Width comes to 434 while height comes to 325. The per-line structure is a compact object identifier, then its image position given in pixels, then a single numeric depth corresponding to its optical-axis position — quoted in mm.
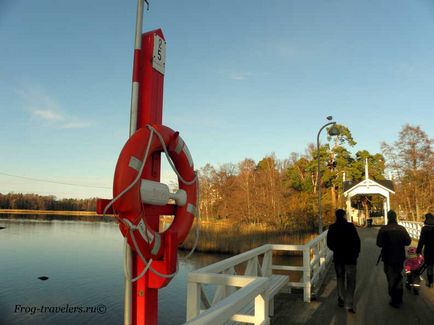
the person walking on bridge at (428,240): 6648
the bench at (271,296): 3225
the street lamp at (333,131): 13281
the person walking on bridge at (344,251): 5527
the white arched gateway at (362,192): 25359
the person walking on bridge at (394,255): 5645
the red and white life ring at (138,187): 2541
